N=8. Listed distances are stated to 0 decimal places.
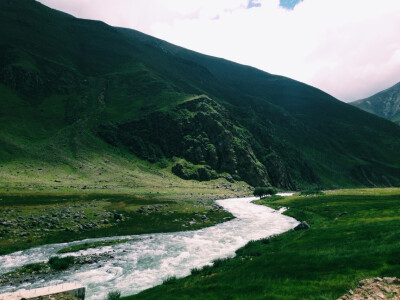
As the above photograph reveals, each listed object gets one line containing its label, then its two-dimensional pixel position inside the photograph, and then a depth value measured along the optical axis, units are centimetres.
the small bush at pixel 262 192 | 12626
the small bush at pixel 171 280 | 2329
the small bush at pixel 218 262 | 2692
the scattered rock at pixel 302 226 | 4521
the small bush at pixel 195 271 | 2545
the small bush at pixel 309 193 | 12265
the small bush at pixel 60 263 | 2826
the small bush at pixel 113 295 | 2017
